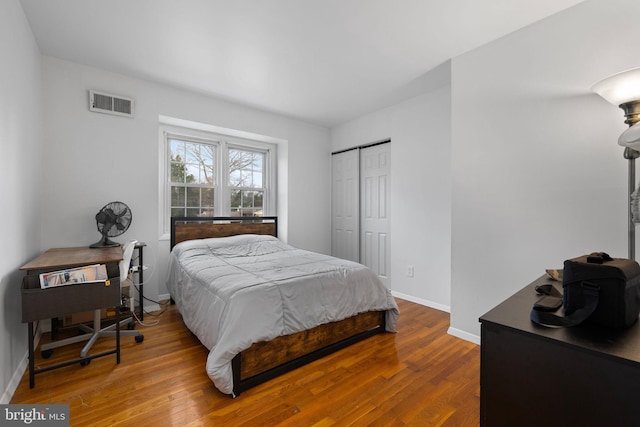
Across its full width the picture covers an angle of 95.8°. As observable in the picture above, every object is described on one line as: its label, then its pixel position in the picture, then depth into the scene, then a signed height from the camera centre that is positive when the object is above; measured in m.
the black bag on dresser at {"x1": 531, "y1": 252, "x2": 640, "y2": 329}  0.84 -0.25
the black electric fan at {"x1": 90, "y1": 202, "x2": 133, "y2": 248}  2.80 -0.10
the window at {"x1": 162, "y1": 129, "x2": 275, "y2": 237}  3.83 +0.51
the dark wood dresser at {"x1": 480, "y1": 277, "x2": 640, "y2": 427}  0.72 -0.45
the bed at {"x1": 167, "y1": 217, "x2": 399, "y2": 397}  1.84 -0.73
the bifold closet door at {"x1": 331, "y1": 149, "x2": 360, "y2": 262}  4.55 +0.09
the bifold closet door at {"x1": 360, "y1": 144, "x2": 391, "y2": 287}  4.11 +0.03
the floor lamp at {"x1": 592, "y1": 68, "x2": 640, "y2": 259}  1.46 +0.61
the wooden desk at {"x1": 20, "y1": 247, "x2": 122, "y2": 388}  1.80 -0.55
